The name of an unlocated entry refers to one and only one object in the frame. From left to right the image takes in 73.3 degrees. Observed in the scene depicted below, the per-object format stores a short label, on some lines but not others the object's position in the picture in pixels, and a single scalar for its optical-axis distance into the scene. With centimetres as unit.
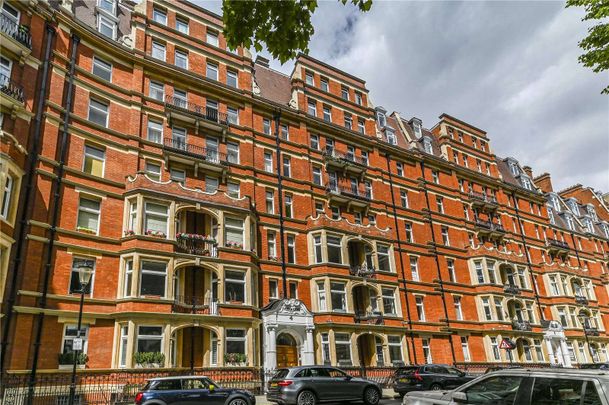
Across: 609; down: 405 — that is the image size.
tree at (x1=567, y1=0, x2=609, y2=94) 1377
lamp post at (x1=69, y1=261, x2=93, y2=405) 1381
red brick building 1956
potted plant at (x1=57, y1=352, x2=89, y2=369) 1802
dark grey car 1544
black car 1991
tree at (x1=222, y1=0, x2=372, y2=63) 812
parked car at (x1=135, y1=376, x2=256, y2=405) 1330
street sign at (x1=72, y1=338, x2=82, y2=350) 1396
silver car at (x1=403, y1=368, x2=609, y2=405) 581
